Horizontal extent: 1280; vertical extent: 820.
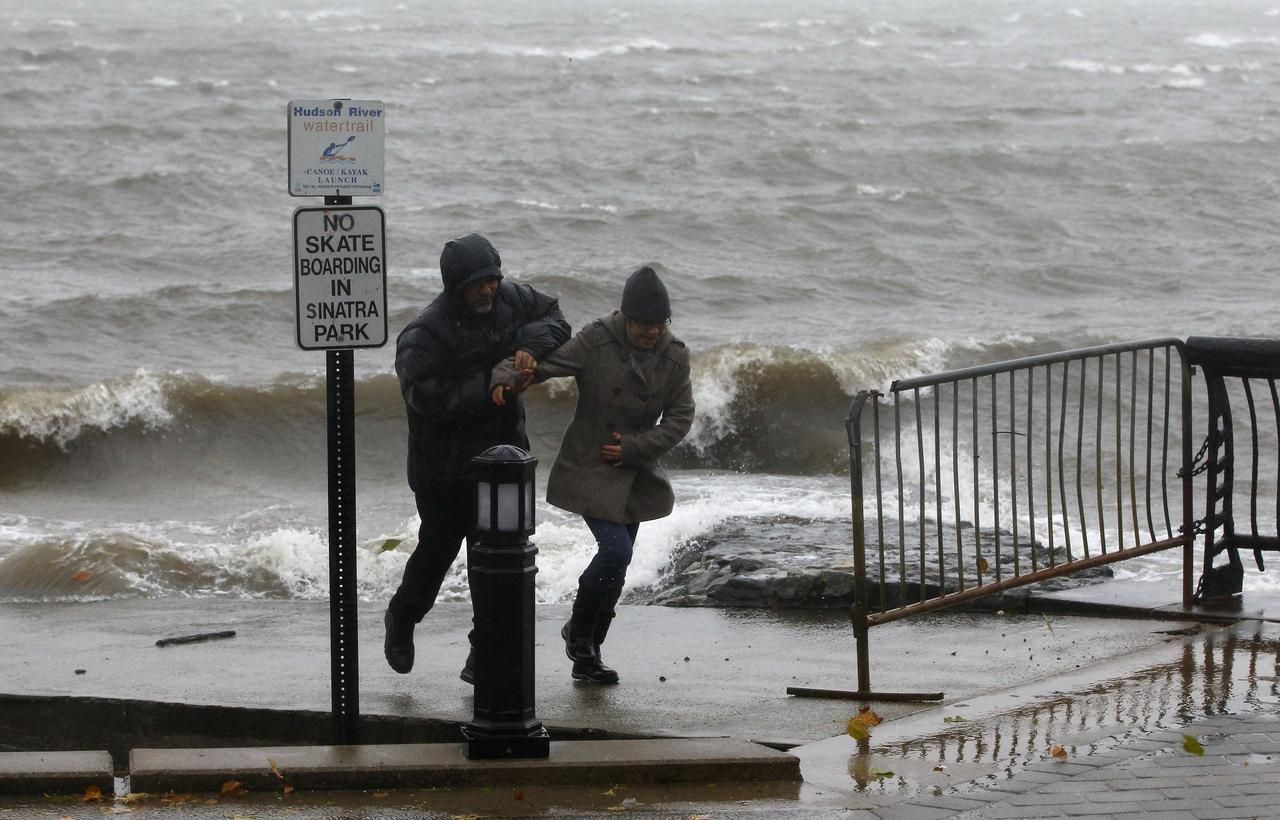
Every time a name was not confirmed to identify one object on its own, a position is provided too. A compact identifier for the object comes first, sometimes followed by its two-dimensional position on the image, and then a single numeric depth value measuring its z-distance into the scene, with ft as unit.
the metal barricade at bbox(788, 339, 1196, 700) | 49.03
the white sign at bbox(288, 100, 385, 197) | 40.24
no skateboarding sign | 40.83
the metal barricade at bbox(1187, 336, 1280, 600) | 52.24
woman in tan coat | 46.96
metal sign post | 40.57
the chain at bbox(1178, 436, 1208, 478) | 53.98
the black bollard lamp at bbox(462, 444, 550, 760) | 39.83
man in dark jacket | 45.83
